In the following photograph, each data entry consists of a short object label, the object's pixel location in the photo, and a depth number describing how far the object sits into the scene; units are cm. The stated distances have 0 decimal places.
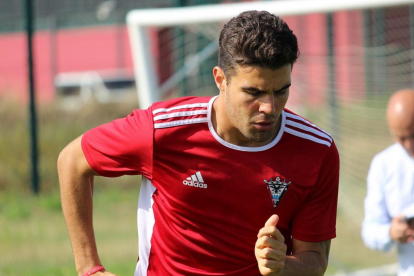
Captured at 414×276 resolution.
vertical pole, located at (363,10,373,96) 1488
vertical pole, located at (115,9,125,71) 4162
